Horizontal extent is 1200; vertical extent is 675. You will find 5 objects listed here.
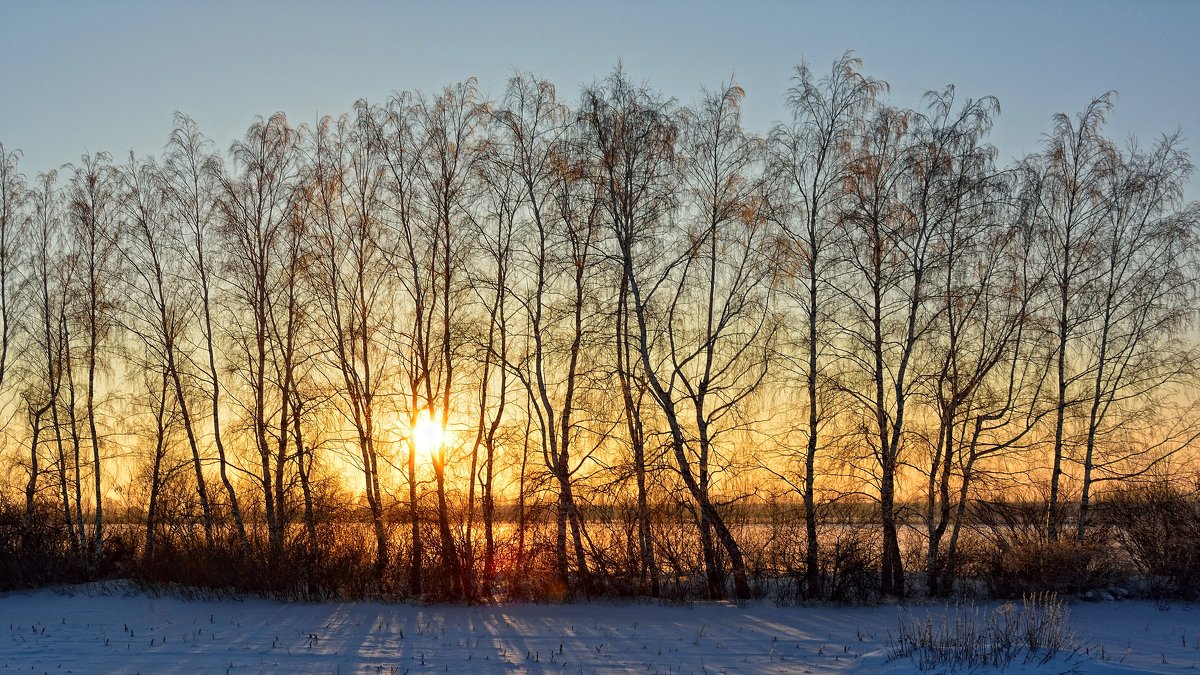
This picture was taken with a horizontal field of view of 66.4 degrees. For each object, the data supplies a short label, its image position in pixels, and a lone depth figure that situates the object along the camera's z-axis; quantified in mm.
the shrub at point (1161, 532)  21156
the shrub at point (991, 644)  11523
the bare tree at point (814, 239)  21312
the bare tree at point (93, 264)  27516
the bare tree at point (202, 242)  24453
